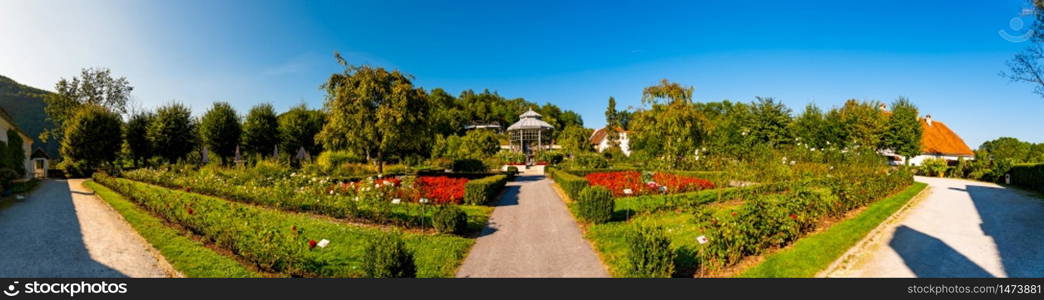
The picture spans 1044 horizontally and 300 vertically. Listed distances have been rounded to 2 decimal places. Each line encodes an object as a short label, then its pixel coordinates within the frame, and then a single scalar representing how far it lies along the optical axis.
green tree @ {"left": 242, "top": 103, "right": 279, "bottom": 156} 30.83
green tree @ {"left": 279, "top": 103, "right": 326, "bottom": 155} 32.88
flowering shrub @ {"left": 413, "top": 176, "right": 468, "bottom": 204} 12.24
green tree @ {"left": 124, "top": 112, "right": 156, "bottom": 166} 25.87
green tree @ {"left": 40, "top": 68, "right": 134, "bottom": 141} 36.44
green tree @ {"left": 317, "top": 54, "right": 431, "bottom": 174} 17.70
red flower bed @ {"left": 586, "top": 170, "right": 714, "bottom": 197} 13.39
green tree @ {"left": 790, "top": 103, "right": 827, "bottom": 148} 31.14
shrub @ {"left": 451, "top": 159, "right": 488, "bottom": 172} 26.53
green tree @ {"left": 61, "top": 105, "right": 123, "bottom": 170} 23.75
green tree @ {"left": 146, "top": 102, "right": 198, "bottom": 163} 25.58
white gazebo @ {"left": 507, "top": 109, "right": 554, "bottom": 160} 40.03
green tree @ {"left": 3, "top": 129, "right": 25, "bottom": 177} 18.95
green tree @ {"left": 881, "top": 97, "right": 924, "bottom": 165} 28.73
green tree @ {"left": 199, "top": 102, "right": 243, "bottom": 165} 27.98
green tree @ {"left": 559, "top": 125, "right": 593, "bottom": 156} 41.59
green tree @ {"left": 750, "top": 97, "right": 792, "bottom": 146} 28.33
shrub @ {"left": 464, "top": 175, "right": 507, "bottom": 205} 12.51
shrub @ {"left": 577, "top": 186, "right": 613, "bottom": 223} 9.18
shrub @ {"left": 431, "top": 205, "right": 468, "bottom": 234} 8.25
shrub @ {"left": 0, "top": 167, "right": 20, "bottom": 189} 13.49
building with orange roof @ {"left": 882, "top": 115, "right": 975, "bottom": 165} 35.50
